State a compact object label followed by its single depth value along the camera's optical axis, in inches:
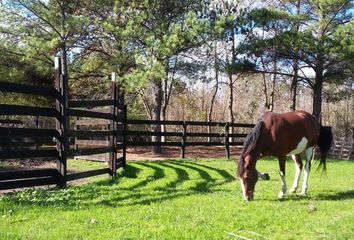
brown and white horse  284.0
